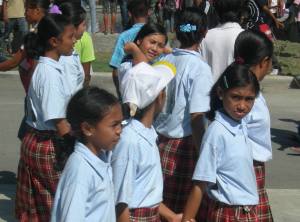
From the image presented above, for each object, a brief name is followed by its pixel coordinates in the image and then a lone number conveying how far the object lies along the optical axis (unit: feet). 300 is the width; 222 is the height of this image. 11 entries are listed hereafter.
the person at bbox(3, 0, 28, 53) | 81.44
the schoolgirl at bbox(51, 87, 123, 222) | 17.70
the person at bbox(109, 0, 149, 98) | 35.25
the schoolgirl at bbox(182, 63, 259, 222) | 22.43
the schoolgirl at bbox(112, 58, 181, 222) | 20.62
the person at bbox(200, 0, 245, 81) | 30.90
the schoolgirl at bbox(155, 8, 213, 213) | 27.20
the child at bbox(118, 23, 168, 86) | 27.13
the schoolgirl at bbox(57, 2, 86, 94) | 28.74
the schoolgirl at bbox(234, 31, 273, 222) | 24.65
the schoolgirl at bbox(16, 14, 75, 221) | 26.50
